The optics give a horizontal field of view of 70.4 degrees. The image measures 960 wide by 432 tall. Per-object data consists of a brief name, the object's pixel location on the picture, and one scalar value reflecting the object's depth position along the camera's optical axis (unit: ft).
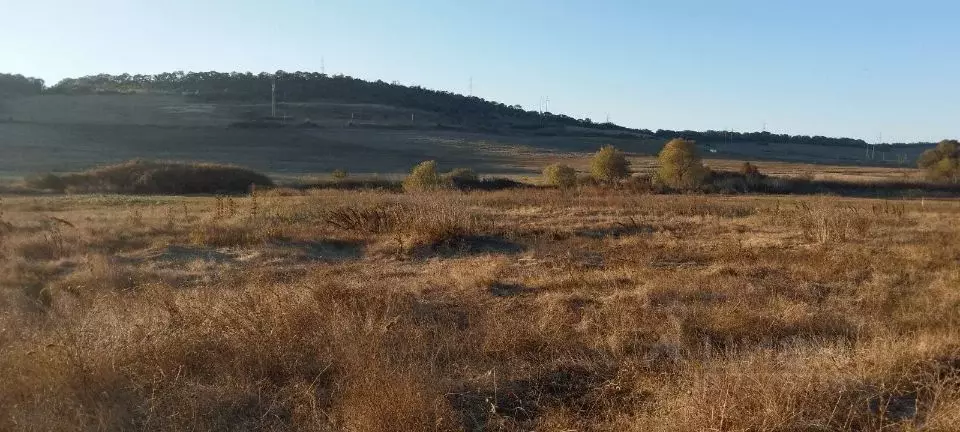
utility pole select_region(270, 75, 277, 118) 421.83
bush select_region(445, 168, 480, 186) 166.20
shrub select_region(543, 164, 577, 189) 165.58
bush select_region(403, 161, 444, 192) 136.28
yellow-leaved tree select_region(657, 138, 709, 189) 170.91
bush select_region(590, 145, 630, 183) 176.76
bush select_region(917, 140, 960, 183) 213.21
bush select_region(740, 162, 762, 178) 196.95
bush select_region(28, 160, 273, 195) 162.50
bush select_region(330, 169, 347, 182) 185.56
